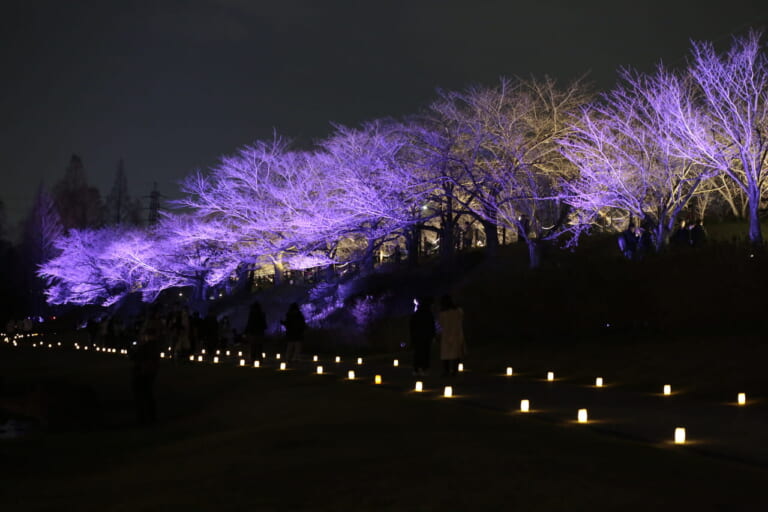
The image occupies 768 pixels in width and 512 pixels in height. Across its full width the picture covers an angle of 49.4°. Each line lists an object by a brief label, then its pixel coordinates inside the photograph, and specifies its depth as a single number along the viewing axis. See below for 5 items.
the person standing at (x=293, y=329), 21.83
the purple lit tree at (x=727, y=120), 27.00
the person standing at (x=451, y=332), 16.73
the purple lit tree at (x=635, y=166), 29.62
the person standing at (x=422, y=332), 17.25
